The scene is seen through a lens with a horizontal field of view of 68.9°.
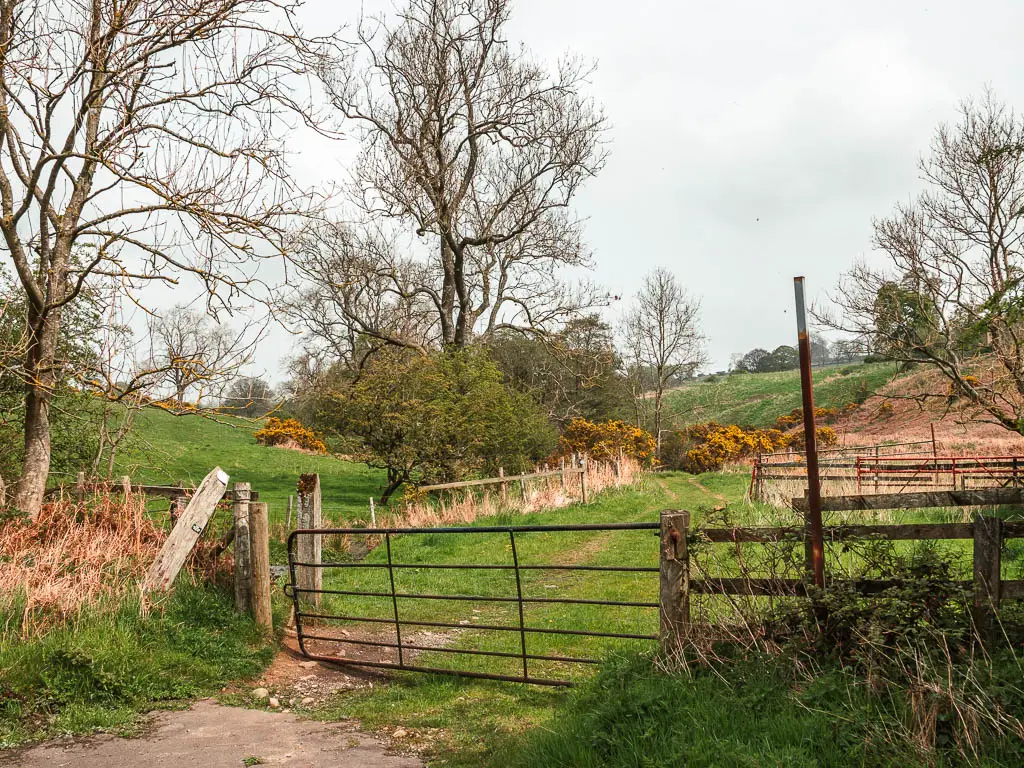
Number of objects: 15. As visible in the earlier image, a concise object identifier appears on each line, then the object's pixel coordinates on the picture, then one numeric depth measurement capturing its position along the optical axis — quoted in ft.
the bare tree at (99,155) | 27.86
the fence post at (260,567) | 25.32
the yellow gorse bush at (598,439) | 103.46
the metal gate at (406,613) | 20.40
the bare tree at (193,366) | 28.35
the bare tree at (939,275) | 64.85
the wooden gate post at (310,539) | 29.91
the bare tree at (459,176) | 79.61
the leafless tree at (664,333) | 142.72
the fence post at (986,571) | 14.10
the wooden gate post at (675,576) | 17.33
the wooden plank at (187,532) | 24.84
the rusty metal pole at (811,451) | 14.97
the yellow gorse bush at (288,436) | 140.56
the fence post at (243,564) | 25.48
